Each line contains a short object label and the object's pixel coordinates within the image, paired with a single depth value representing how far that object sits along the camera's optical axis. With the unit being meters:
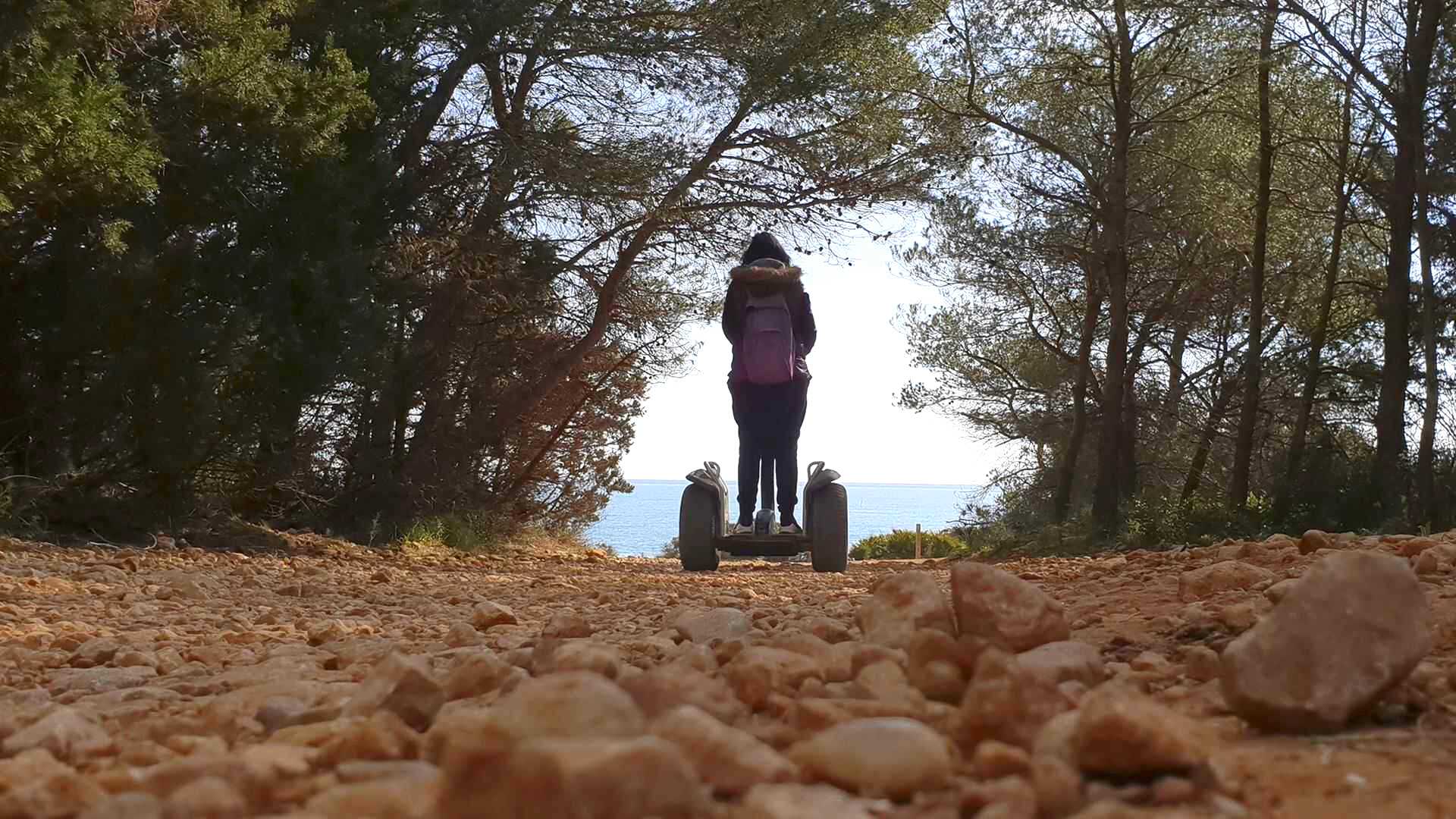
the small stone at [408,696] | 1.94
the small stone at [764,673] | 1.96
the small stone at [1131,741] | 1.38
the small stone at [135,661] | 3.15
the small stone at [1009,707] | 1.58
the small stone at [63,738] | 1.84
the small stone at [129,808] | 1.20
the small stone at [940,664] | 1.95
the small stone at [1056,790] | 1.28
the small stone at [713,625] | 3.05
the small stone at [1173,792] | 1.34
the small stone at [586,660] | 2.05
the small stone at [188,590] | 5.22
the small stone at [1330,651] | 1.70
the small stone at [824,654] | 2.12
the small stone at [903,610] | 2.41
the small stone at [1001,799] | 1.25
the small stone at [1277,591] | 2.97
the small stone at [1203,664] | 2.15
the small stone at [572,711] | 1.32
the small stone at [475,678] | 2.19
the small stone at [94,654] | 3.25
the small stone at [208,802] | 1.25
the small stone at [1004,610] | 2.30
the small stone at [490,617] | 3.85
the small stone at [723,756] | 1.34
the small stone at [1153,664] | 2.26
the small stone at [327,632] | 3.64
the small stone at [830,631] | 2.79
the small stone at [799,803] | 1.19
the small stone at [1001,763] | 1.42
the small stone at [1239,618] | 2.69
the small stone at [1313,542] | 4.56
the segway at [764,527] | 7.82
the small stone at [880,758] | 1.38
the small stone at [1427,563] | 3.57
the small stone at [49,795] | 1.41
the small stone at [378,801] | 1.23
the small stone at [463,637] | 3.39
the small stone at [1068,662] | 1.98
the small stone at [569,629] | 3.13
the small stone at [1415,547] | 4.12
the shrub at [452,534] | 10.41
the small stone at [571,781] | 1.07
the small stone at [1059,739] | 1.42
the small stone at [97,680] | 2.84
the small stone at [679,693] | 1.66
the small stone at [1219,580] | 3.56
